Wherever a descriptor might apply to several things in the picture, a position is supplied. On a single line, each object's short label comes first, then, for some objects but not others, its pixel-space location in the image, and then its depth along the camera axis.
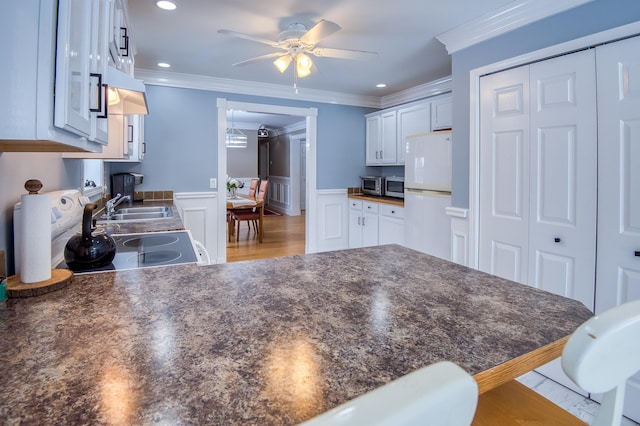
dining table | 5.64
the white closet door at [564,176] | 1.99
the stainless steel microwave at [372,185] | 4.77
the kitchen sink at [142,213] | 3.05
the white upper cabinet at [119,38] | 1.46
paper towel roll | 1.08
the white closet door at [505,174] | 2.33
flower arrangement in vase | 6.41
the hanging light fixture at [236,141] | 7.50
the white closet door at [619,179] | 1.80
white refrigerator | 3.31
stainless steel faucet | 2.81
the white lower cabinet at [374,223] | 4.22
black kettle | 1.33
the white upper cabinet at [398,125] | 3.98
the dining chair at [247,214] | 5.99
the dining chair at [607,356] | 0.50
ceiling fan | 2.53
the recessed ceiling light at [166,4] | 2.32
